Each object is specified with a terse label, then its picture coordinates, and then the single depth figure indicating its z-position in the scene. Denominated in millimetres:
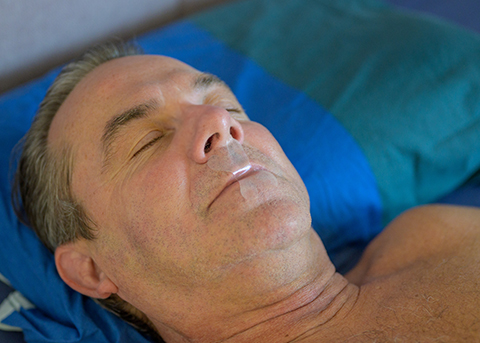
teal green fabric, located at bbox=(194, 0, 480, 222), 866
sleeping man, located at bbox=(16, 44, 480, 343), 660
